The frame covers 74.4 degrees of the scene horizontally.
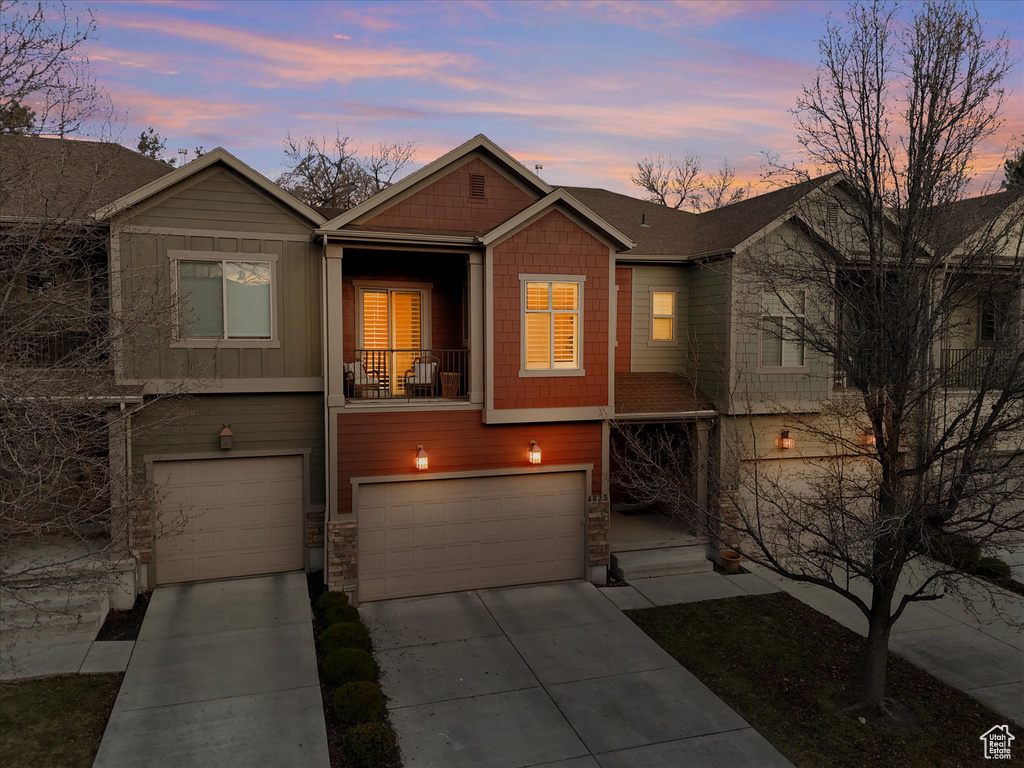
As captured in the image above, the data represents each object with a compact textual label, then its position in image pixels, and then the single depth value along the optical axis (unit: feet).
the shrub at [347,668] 27.63
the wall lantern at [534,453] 39.09
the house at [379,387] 36.24
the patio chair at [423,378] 40.75
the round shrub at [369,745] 22.72
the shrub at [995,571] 38.81
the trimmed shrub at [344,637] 30.11
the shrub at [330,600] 34.24
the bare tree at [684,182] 108.88
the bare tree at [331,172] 96.99
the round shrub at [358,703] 24.80
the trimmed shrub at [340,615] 32.40
